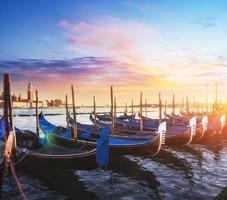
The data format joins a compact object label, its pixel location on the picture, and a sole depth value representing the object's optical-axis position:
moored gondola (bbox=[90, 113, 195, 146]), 14.60
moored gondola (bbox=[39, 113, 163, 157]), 11.16
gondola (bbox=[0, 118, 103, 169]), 9.05
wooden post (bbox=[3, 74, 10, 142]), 8.65
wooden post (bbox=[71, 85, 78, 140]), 12.14
